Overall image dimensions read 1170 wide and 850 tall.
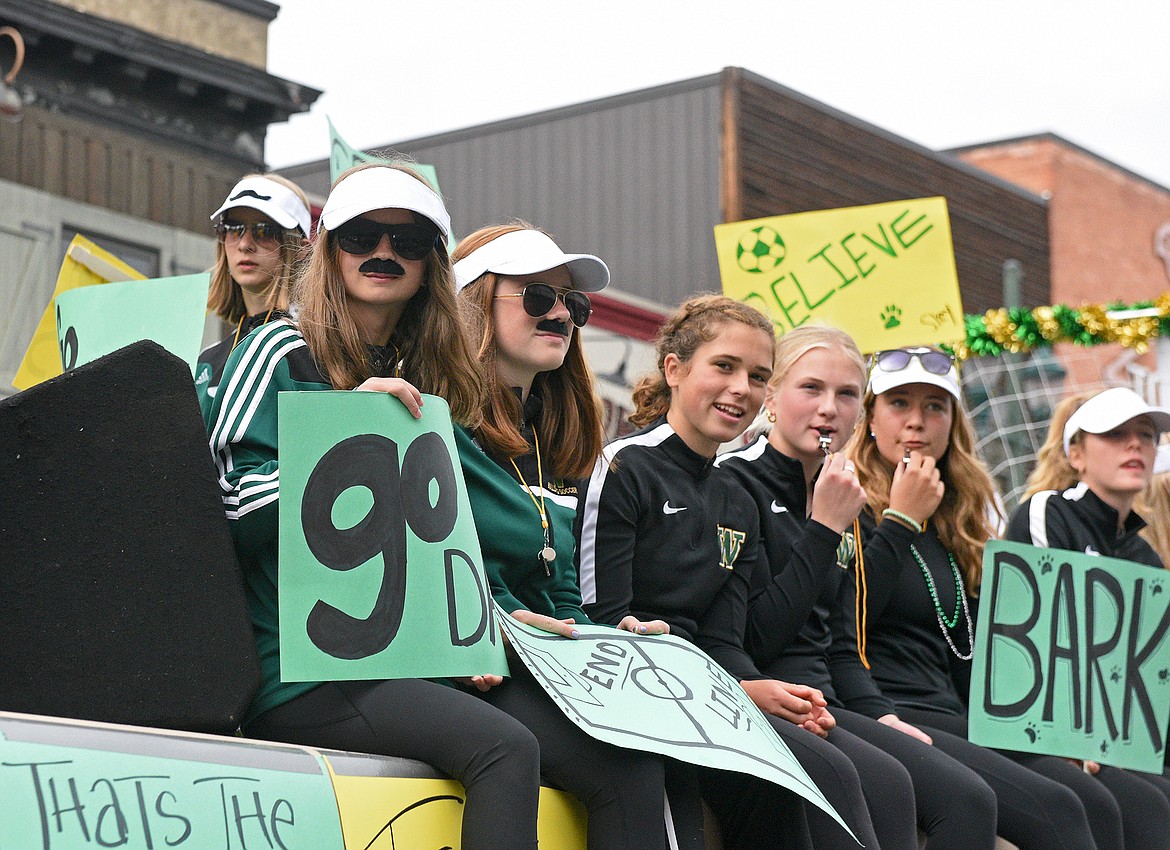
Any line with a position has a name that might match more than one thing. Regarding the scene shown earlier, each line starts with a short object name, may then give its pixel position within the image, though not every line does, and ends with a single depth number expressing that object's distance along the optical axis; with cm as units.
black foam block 582
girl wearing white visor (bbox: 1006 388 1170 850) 1220
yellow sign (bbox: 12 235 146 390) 1144
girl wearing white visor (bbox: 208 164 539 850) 623
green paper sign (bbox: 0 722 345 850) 484
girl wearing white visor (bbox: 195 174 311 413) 1030
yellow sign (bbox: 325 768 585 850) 582
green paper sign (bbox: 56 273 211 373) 989
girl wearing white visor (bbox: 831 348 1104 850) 985
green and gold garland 1902
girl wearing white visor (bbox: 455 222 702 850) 681
